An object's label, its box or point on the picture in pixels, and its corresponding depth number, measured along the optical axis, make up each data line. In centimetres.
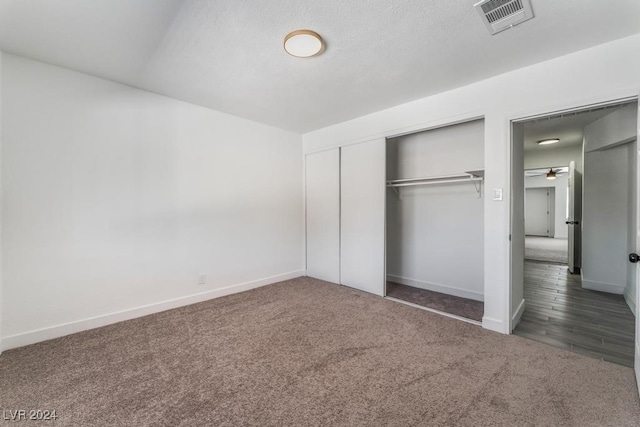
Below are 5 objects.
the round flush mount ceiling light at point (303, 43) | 198
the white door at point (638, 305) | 181
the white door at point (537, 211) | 1141
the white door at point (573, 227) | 507
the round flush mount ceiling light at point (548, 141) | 511
